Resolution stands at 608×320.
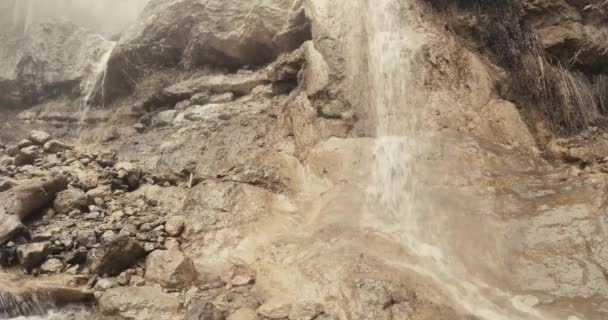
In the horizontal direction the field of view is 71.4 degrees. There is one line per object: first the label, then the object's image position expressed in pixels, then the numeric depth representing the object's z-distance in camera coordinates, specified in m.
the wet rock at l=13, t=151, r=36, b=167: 6.49
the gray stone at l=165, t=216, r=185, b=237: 4.83
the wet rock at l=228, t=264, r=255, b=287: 4.10
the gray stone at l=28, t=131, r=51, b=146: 7.06
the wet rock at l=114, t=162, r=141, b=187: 5.93
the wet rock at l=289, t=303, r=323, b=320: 3.45
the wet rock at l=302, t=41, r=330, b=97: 6.02
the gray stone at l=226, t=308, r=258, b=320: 3.54
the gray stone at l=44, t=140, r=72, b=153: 6.92
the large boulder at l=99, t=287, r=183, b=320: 3.66
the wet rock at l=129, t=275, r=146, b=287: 4.14
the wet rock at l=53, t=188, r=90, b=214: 5.14
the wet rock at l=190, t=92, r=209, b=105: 7.75
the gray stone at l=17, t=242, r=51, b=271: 4.17
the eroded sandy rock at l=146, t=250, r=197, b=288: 4.16
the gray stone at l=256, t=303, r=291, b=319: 3.54
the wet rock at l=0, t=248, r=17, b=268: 4.20
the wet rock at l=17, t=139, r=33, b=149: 6.91
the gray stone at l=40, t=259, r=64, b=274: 4.18
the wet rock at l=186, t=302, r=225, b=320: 3.38
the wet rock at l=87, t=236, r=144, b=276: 4.20
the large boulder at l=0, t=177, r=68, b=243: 4.51
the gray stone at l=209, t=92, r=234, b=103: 7.56
